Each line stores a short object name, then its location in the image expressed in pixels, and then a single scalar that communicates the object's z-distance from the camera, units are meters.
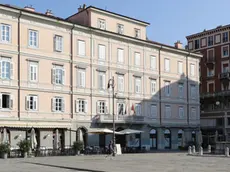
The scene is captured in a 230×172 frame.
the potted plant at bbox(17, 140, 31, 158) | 29.67
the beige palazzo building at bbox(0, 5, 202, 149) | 32.32
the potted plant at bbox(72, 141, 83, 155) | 33.22
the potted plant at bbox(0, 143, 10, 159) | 28.52
